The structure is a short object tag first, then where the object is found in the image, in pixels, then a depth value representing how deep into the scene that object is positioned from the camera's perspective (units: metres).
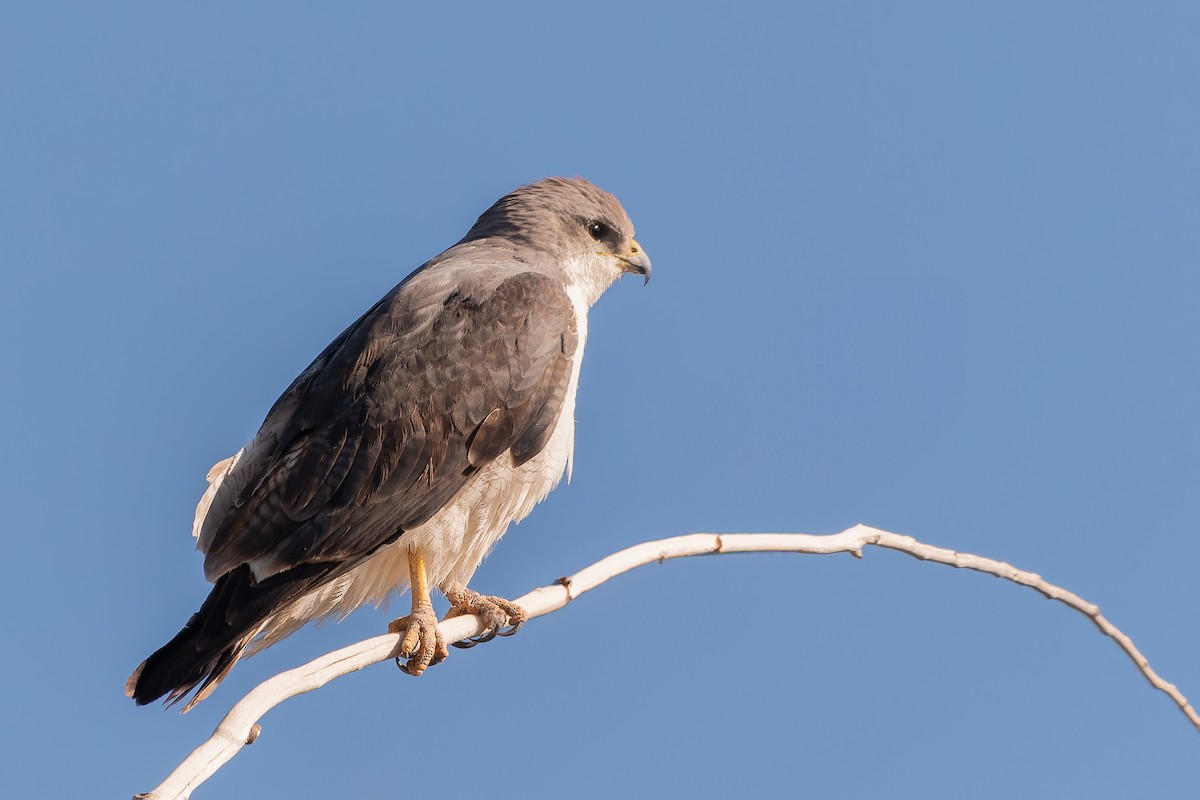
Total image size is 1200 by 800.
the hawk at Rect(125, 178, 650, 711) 10.02
